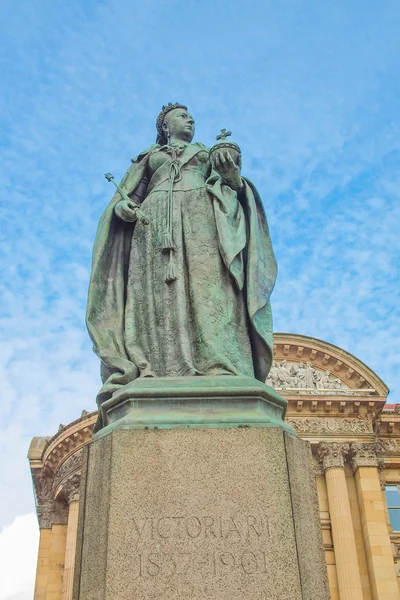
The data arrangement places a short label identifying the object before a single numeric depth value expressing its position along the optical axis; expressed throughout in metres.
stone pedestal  3.57
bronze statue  4.79
